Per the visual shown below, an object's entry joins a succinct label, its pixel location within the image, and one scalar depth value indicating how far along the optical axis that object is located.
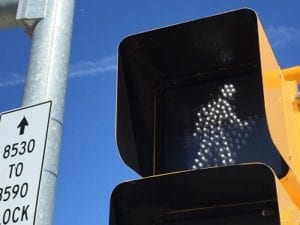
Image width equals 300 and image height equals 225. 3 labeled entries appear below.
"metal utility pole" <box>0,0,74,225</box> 2.57
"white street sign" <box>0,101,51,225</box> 2.46
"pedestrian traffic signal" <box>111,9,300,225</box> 2.25
